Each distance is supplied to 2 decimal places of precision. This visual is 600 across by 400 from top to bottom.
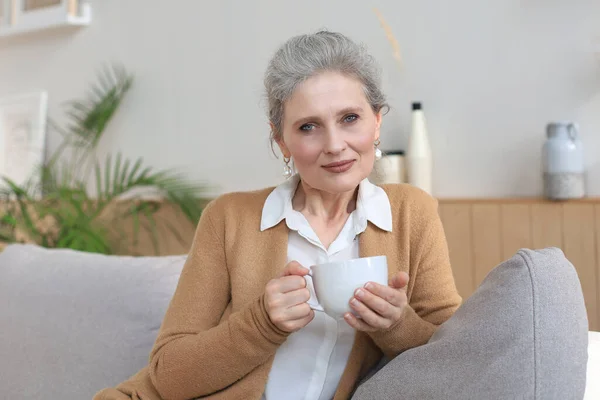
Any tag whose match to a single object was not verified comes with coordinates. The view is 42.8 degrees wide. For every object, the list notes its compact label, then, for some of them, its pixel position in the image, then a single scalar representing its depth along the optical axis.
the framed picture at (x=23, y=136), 3.83
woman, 1.33
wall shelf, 3.65
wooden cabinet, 2.25
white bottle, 2.50
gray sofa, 1.01
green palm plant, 3.19
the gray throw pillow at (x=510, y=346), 1.00
